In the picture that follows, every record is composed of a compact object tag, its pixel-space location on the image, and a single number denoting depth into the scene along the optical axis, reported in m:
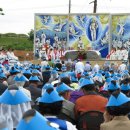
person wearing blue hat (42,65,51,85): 16.08
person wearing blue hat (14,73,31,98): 9.64
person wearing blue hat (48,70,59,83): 13.62
